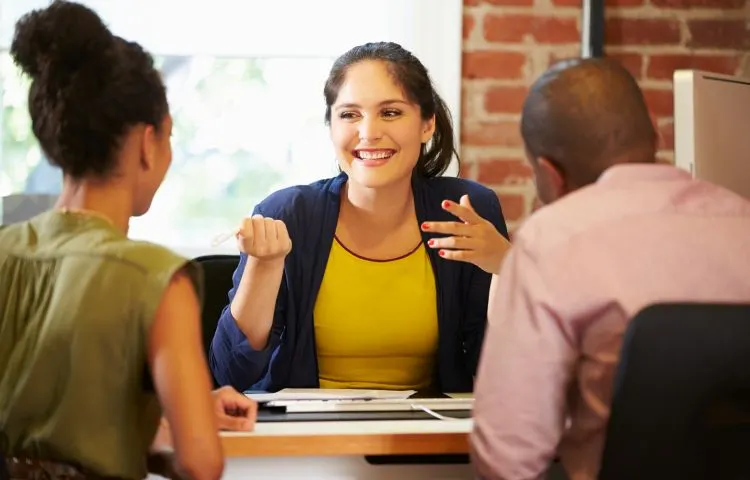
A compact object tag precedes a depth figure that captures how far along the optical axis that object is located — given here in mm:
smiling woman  2506
